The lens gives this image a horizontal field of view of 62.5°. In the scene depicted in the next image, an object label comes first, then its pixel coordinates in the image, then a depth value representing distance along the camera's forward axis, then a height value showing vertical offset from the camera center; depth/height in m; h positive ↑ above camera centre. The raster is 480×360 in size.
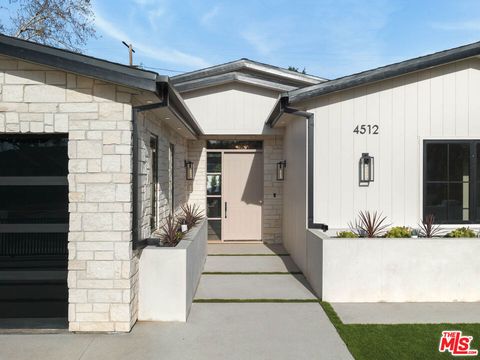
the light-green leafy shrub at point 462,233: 5.88 -0.72
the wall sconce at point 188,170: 9.74 +0.33
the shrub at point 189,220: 7.12 -0.67
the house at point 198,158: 4.43 +0.41
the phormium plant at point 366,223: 6.19 -0.64
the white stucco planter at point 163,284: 4.82 -1.24
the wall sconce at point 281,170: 9.36 +0.33
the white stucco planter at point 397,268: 5.46 -1.15
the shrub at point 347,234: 5.84 -0.75
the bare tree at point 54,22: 15.91 +6.62
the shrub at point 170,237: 5.36 -0.75
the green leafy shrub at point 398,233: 5.87 -0.72
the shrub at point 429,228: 5.97 -0.70
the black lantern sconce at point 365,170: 6.57 +0.24
